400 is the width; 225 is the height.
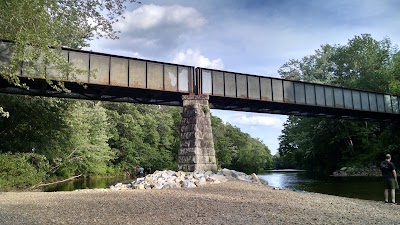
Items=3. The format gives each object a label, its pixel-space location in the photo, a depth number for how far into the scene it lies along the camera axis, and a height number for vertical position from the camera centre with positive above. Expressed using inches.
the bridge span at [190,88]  883.4 +210.1
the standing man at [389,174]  526.6 -33.9
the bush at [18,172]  721.6 -24.0
